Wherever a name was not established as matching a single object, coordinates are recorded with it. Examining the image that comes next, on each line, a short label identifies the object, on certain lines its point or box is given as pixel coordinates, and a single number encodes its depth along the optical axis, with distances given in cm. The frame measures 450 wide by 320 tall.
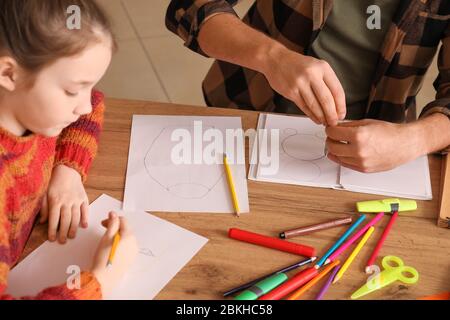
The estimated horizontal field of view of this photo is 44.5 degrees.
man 90
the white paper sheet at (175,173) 84
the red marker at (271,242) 77
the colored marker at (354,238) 77
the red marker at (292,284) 71
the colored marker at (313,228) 80
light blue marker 76
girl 69
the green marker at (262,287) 71
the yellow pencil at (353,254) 75
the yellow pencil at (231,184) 84
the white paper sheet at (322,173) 89
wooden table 74
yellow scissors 74
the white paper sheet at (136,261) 72
